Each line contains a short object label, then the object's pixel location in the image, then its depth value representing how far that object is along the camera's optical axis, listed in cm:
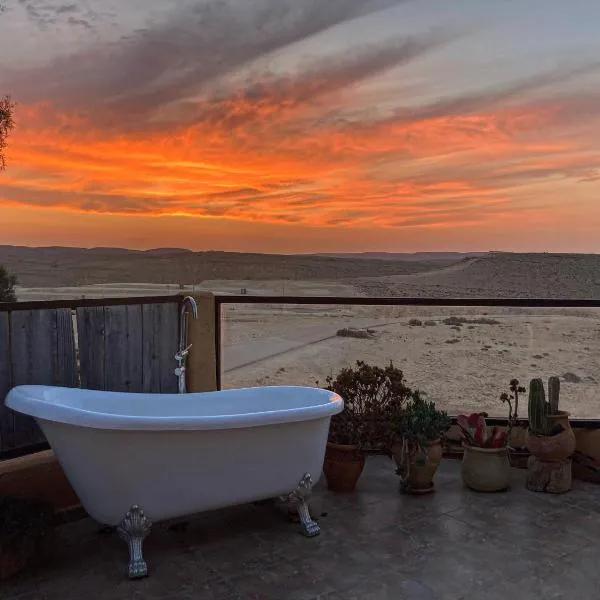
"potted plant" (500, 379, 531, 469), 379
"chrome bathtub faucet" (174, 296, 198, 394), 345
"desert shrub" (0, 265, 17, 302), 961
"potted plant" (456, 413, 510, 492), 344
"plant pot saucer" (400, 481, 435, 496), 339
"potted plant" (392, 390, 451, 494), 340
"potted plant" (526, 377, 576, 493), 345
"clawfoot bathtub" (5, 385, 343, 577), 246
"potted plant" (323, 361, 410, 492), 344
